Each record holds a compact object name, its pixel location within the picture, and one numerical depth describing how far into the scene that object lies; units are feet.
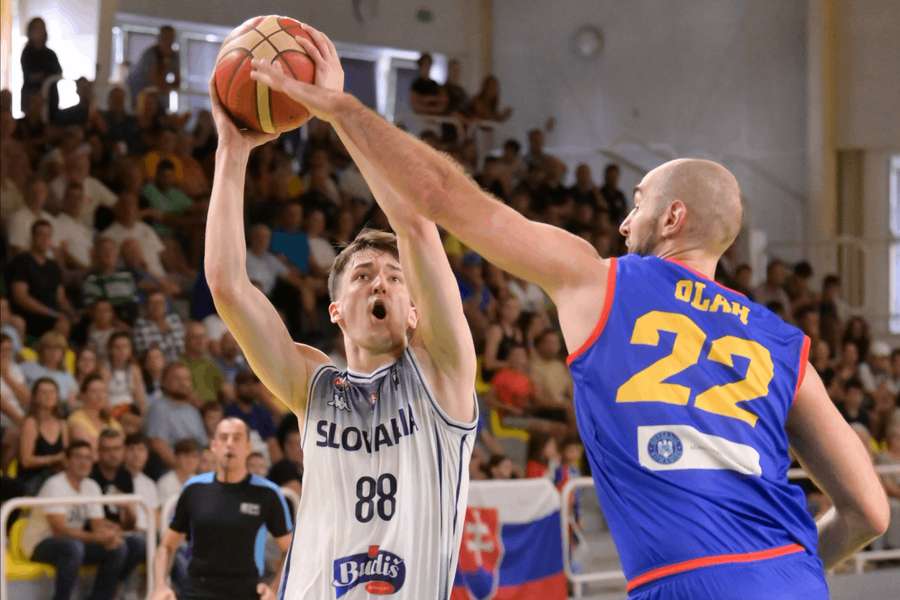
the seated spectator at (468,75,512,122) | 53.62
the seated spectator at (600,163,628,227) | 50.19
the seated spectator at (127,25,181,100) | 44.01
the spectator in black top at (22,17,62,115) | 40.60
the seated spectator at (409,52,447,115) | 51.67
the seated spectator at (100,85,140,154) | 40.22
